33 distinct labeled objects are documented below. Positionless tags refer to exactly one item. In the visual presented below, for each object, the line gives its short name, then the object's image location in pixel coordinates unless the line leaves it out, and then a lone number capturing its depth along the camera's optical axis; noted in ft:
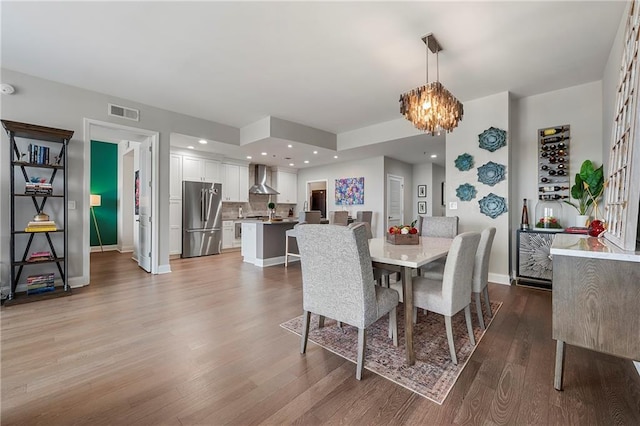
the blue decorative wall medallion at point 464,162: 13.23
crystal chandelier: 8.33
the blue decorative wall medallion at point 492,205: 12.32
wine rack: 12.00
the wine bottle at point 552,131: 12.10
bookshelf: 10.32
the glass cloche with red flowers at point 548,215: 11.96
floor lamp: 21.31
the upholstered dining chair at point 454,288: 6.01
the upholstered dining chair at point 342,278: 5.38
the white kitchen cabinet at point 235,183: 22.86
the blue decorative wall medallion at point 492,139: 12.27
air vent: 12.88
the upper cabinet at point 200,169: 20.30
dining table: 5.83
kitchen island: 16.71
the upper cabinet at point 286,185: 26.99
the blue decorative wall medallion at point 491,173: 12.32
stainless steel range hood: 24.25
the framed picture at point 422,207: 26.37
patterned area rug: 5.45
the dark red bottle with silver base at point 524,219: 12.20
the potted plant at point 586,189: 10.41
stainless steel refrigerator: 19.88
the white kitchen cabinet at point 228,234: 22.95
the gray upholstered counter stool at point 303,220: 16.15
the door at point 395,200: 23.22
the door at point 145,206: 14.88
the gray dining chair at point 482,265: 7.61
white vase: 11.13
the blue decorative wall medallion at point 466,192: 13.18
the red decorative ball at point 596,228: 6.73
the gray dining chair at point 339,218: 18.28
